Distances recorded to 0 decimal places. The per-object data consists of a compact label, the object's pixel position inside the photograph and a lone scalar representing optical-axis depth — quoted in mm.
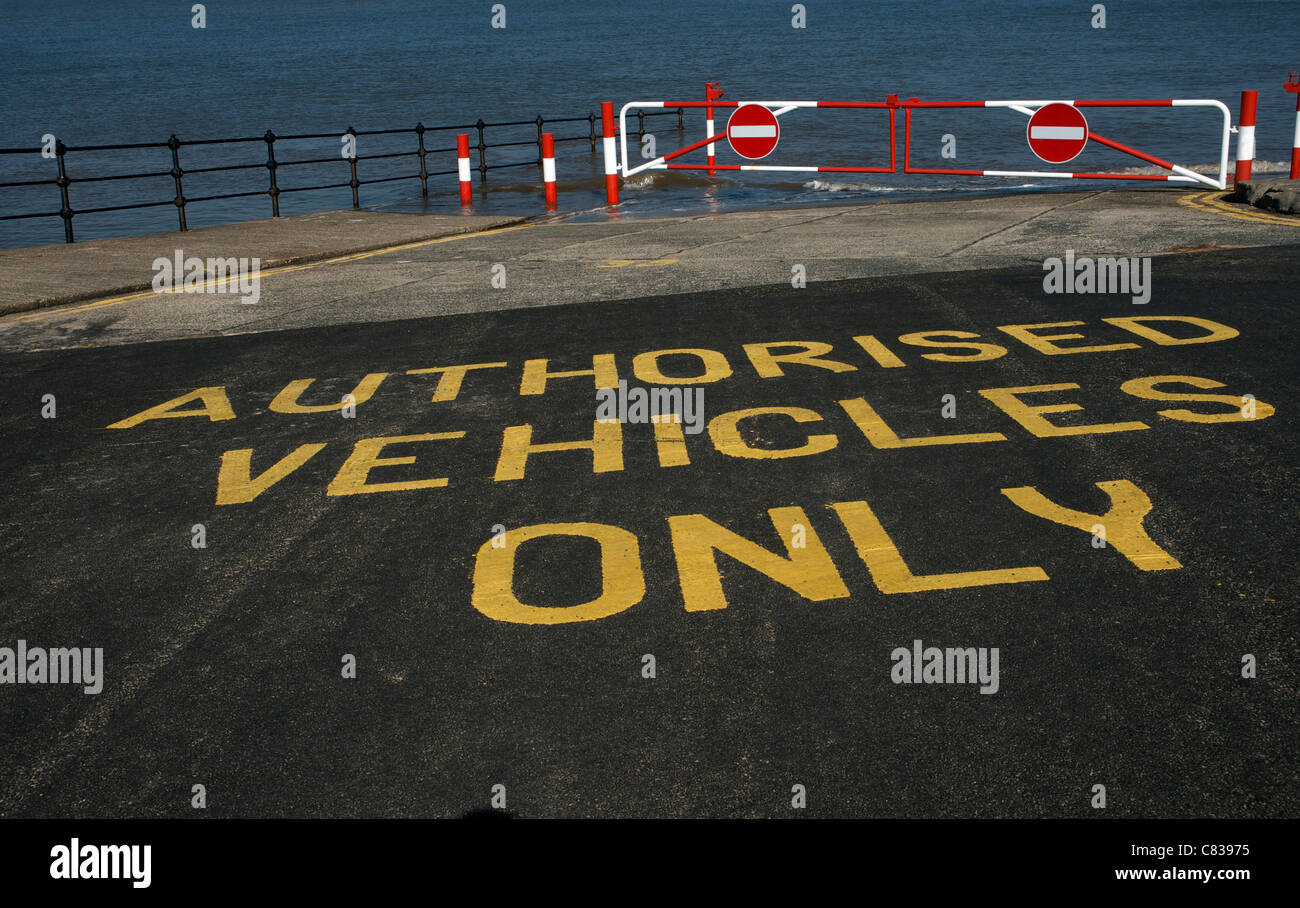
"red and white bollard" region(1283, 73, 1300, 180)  15453
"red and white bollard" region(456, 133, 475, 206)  19109
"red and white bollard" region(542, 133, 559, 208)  17797
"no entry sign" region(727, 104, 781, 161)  19062
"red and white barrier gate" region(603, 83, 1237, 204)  15969
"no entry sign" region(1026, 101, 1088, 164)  16609
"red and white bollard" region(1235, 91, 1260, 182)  14812
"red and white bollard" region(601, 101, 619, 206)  18141
